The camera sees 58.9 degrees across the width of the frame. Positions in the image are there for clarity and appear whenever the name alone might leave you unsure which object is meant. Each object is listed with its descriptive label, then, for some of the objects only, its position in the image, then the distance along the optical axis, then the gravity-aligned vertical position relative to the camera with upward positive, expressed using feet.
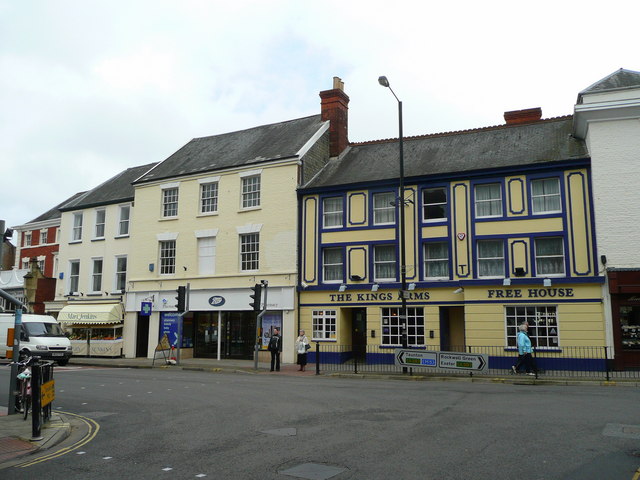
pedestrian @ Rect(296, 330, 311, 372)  73.20 -2.93
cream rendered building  88.89 +14.83
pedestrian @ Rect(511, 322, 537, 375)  61.82 -2.83
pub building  72.13 +11.04
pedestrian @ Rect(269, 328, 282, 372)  73.27 -2.93
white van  78.33 -1.36
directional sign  59.72 -3.53
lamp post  65.21 +9.16
